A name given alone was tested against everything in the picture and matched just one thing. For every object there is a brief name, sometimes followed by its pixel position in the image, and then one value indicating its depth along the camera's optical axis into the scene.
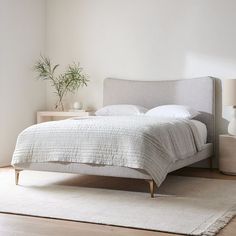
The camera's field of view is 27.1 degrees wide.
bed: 5.14
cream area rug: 2.90
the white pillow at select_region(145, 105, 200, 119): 4.87
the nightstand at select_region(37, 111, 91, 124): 5.65
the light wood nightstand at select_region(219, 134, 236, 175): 4.80
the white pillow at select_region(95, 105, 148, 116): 5.27
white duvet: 3.59
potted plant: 5.87
